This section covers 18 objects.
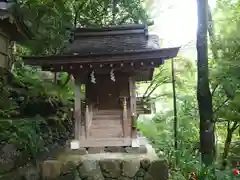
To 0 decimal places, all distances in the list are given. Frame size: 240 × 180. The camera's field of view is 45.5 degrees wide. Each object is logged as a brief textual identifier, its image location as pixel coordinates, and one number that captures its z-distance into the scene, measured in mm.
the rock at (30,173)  6253
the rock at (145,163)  5875
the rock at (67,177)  5908
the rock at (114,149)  6930
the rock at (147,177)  5811
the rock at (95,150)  6879
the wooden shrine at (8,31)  8733
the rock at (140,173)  5883
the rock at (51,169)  5910
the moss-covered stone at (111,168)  5934
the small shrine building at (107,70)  6559
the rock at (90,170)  5938
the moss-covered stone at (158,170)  5753
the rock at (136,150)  6770
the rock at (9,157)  6613
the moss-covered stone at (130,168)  5895
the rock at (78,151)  6746
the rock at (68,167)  5941
